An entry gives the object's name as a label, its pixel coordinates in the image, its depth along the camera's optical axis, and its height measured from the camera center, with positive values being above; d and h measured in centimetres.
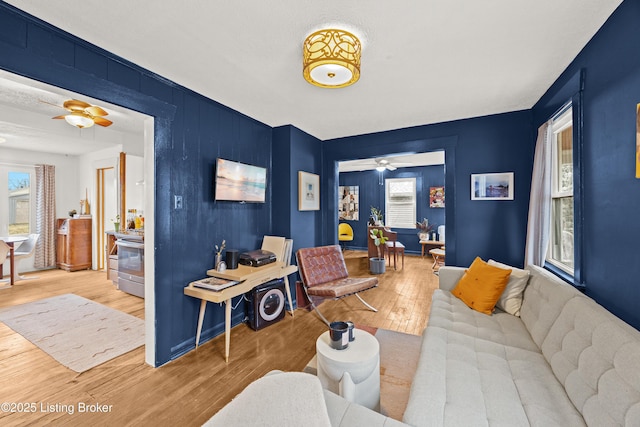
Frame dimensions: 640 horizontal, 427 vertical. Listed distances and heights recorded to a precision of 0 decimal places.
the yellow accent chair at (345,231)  843 -59
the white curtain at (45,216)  580 -8
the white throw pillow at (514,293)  239 -73
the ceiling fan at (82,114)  305 +122
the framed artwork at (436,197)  745 +44
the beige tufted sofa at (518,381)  102 -85
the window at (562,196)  254 +16
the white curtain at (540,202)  268 +11
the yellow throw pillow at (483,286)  244 -70
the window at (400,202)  793 +32
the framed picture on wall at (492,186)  330 +34
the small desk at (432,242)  678 -77
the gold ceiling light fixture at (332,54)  171 +103
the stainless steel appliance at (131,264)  409 -82
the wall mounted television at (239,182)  295 +37
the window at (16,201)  546 +24
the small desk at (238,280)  252 -75
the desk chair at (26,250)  500 -72
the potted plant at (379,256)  565 -98
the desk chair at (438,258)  571 -106
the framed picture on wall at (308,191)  396 +33
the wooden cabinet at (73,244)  577 -69
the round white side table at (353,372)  165 -101
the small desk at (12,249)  478 -66
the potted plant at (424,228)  725 -44
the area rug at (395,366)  191 -135
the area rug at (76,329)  258 -134
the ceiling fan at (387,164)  663 +127
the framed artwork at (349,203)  862 +31
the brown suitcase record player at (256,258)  311 -54
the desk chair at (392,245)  616 -75
